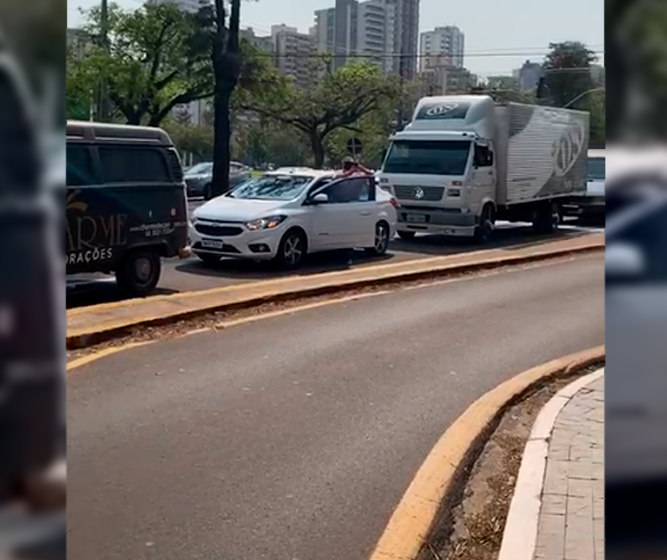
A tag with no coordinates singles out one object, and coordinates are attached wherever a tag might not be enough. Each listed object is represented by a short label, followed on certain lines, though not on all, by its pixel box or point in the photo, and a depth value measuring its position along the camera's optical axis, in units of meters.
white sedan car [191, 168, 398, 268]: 7.59
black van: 4.38
